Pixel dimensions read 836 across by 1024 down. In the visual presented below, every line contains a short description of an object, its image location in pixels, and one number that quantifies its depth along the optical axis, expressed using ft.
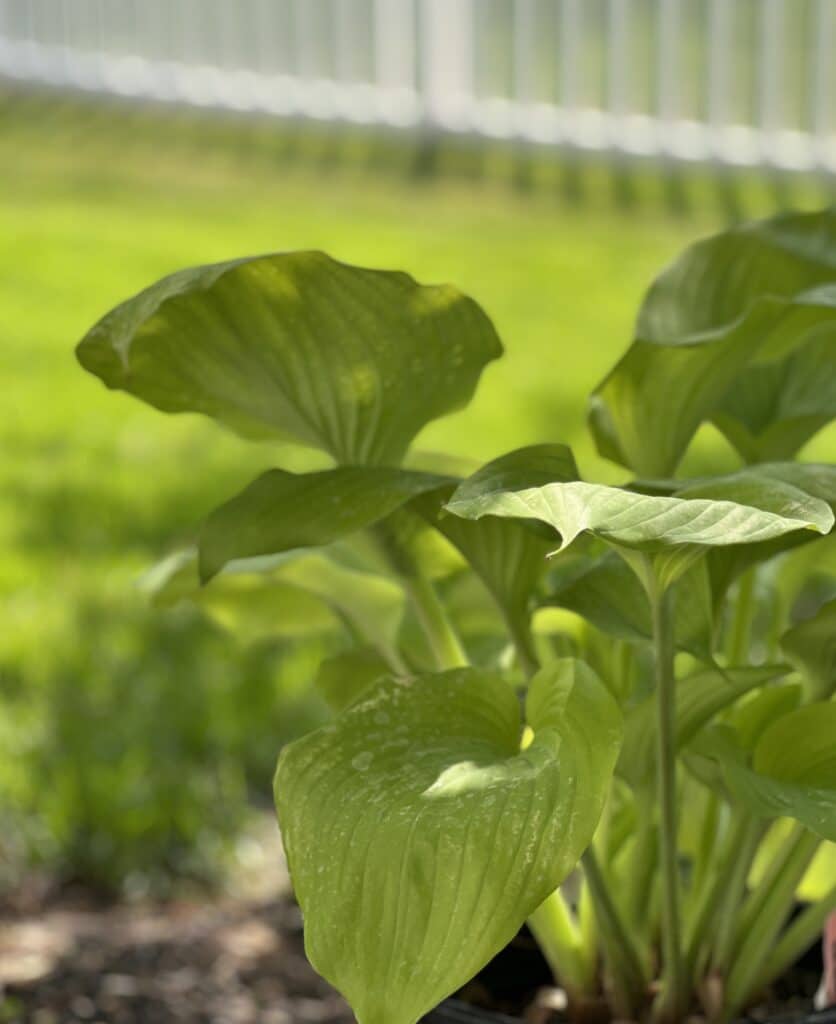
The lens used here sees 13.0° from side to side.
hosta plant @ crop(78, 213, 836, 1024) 5.18
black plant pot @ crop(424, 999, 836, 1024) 5.62
